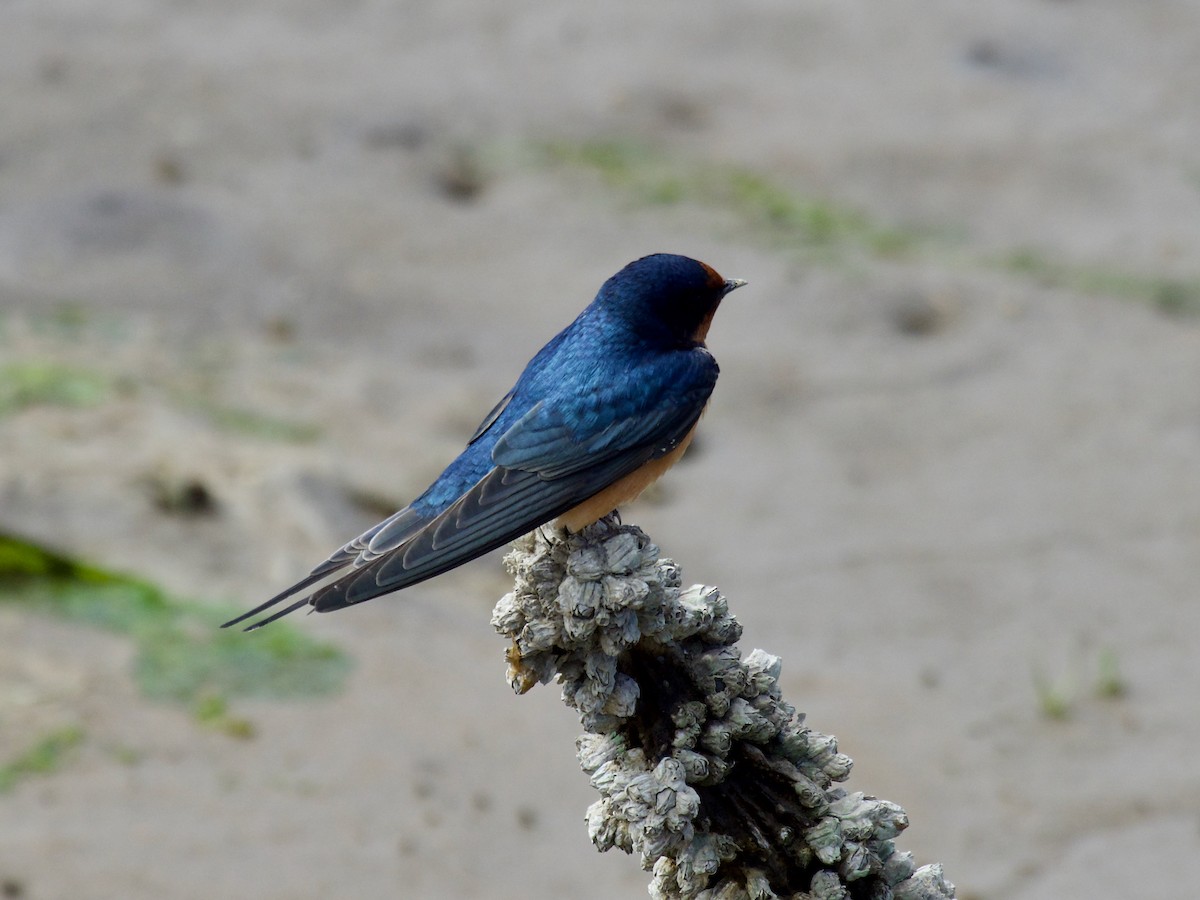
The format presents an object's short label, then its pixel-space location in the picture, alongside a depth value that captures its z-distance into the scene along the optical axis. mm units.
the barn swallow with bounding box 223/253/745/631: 5996
